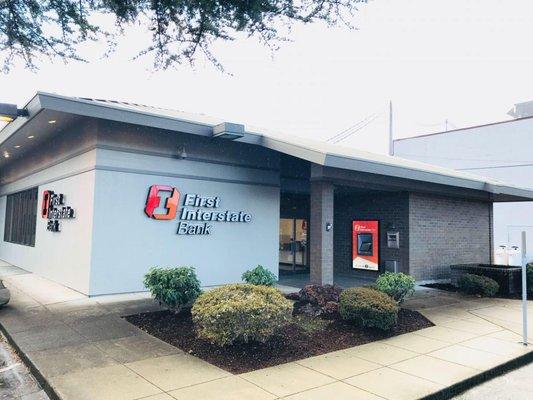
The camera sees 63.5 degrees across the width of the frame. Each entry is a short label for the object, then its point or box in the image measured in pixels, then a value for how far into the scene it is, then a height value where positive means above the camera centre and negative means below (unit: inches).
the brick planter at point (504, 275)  529.0 -49.6
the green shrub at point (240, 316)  252.4 -51.9
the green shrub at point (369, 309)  314.3 -57.1
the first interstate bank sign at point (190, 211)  442.2 +18.7
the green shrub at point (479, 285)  506.0 -59.7
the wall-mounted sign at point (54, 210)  469.8 +17.3
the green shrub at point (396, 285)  388.5 -47.9
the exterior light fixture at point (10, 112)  382.6 +100.1
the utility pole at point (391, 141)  1414.9 +301.8
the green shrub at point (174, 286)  329.4 -45.7
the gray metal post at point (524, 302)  302.0 -47.4
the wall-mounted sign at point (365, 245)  638.5 -19.2
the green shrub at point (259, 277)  391.5 -43.4
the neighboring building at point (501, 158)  1088.8 +211.6
